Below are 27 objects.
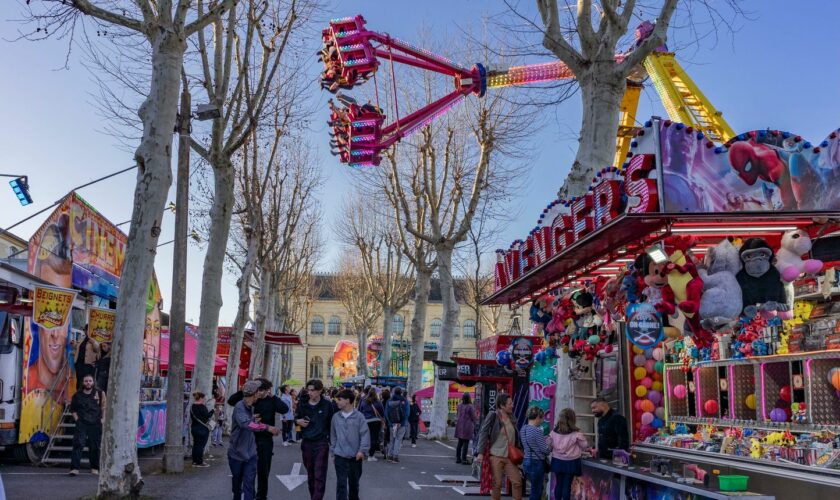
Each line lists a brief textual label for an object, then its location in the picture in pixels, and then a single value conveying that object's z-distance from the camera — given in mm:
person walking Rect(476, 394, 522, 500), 10922
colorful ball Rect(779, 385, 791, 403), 9469
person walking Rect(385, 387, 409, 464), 19734
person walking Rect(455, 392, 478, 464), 20016
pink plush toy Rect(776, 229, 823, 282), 7430
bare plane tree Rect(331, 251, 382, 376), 53500
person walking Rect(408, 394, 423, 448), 26500
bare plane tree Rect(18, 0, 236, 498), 10273
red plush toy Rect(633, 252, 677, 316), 7750
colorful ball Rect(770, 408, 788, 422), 9398
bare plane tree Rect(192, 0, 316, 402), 17375
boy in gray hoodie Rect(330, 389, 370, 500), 10164
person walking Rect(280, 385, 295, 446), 24331
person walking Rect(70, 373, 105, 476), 14031
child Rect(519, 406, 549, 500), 10320
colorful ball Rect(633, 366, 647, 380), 11211
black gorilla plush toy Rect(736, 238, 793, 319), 7555
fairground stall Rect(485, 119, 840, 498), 7043
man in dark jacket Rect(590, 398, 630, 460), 10219
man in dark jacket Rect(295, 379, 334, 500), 10367
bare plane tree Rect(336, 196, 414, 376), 41625
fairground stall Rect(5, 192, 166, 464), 13789
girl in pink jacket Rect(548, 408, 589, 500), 9930
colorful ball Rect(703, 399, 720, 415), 10523
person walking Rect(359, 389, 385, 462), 18109
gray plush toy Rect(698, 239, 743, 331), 7477
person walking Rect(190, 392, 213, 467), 16125
